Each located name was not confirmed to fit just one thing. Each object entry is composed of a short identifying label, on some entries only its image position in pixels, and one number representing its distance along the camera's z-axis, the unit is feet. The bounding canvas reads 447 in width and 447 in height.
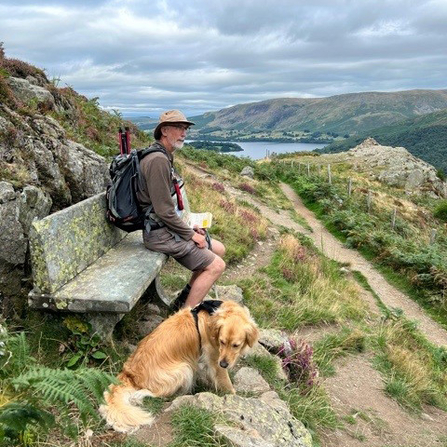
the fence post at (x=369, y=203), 77.30
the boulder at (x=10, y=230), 14.71
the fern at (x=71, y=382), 7.99
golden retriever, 12.97
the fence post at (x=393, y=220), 66.68
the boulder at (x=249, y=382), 15.31
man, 17.21
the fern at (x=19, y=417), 8.00
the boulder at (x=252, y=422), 11.15
